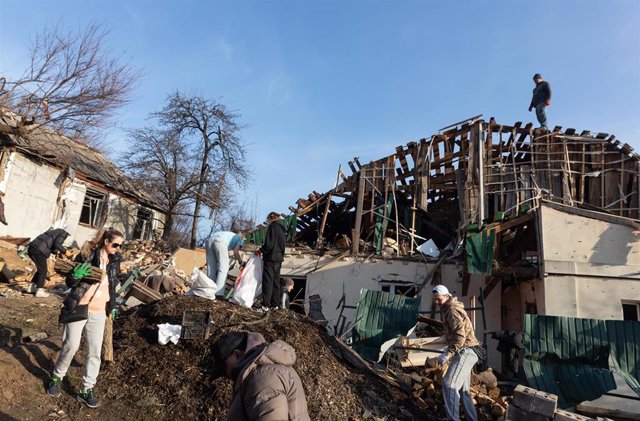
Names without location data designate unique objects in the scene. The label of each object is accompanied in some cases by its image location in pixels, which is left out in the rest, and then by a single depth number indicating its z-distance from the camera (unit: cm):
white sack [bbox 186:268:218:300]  676
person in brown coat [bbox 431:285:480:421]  525
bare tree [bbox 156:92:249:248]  2162
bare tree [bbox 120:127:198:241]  2075
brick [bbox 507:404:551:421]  508
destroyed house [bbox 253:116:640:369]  1012
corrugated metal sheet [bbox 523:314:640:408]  685
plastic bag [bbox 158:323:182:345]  553
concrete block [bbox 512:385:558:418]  504
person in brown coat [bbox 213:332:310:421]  202
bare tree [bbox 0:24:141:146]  1165
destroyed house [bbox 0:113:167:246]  1344
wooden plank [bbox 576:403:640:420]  663
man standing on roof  1547
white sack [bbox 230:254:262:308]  693
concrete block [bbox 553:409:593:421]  487
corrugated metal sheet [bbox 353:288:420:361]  862
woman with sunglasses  414
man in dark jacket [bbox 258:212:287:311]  690
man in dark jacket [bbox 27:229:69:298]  866
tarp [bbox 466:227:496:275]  1099
